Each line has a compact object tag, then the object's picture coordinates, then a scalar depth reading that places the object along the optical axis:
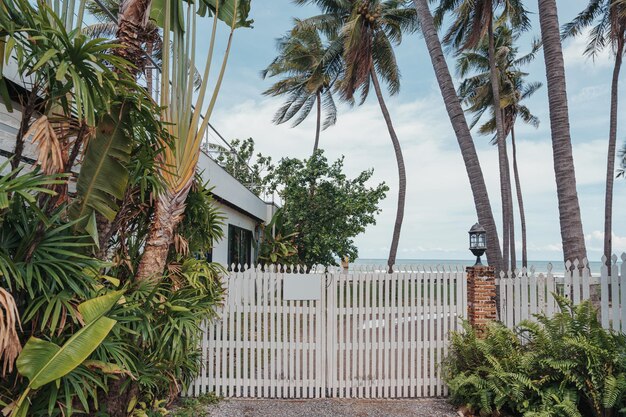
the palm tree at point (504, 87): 19.03
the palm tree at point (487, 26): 11.16
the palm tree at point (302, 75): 15.88
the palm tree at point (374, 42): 13.34
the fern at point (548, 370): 4.08
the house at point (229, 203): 3.75
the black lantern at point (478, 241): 5.64
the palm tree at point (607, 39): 14.24
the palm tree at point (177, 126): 4.11
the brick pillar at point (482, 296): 5.29
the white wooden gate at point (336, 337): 5.38
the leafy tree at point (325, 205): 12.77
